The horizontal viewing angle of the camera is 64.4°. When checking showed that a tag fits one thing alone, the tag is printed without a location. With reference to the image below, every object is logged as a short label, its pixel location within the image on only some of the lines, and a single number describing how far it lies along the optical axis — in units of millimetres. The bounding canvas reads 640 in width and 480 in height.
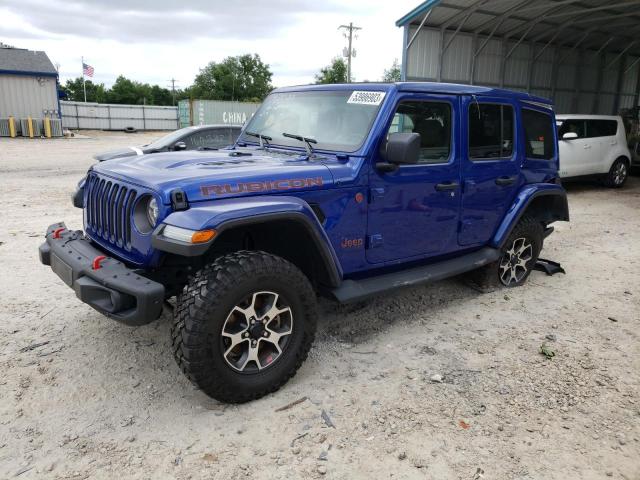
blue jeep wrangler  2867
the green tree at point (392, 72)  59112
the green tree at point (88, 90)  74188
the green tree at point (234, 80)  70812
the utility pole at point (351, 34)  41681
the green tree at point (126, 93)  74750
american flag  42562
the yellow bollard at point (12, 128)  27289
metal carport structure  14922
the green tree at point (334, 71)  58056
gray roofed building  28000
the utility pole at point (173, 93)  83325
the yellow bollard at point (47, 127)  28484
